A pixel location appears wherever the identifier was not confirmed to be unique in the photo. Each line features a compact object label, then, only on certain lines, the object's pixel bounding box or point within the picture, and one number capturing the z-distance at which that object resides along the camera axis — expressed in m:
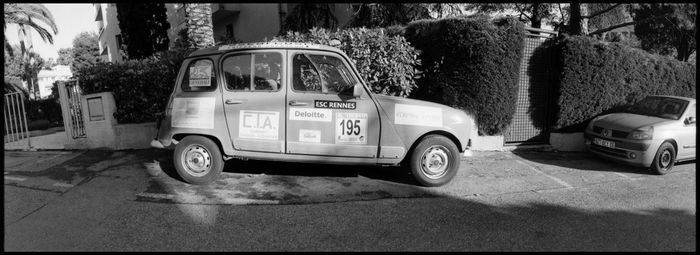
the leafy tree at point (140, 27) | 12.12
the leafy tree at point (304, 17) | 12.38
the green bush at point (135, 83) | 7.11
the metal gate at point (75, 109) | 7.32
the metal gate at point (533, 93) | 7.89
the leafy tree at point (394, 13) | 11.03
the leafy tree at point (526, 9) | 11.83
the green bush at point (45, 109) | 14.26
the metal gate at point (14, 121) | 8.01
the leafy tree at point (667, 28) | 10.09
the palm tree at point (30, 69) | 22.38
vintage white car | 4.96
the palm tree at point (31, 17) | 16.16
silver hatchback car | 6.57
